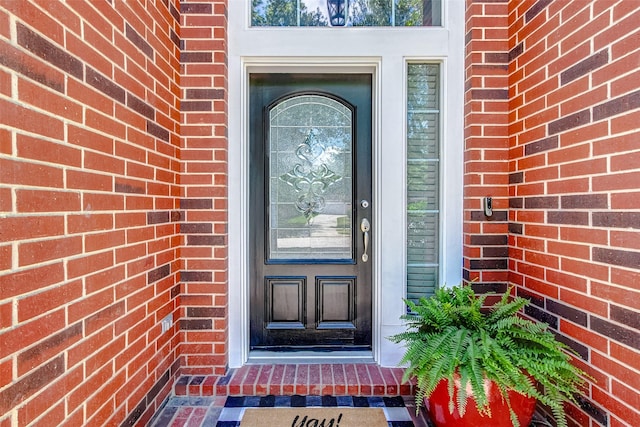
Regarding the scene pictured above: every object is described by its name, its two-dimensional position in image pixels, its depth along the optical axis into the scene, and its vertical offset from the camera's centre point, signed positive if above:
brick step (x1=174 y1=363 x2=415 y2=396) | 2.00 -1.04
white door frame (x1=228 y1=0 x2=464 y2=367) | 2.16 +0.56
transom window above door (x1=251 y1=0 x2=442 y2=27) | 2.24 +1.29
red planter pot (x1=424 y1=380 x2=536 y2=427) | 1.46 -0.89
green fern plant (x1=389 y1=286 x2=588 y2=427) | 1.38 -0.63
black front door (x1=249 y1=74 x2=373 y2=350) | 2.32 -0.02
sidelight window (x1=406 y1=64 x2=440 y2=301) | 2.25 +0.37
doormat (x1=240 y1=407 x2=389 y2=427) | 1.76 -1.12
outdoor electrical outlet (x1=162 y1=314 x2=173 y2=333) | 1.88 -0.65
